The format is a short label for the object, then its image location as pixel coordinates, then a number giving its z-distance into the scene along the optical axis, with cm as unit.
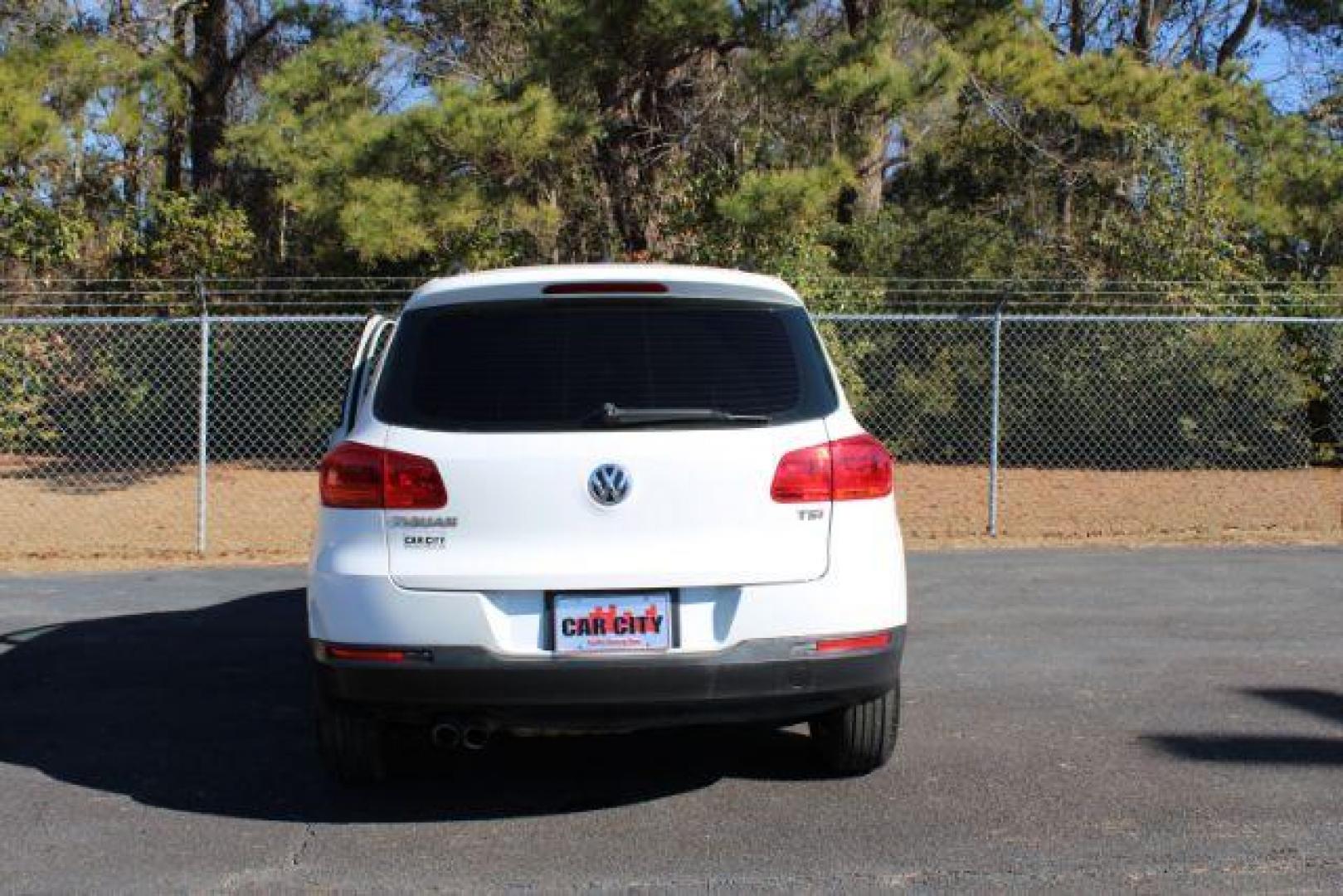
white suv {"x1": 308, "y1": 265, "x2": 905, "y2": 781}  448
